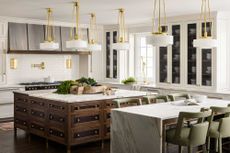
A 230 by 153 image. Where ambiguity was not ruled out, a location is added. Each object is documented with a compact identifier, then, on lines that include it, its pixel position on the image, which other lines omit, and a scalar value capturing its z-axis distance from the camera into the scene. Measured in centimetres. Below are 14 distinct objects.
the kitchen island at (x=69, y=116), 536
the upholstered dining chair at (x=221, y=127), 431
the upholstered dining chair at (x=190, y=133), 397
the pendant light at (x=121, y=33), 614
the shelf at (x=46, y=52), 846
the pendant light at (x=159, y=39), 420
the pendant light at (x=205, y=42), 457
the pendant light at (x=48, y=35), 626
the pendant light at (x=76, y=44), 548
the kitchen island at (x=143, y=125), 405
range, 837
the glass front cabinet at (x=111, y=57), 986
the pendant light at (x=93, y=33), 663
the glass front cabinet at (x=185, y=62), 741
